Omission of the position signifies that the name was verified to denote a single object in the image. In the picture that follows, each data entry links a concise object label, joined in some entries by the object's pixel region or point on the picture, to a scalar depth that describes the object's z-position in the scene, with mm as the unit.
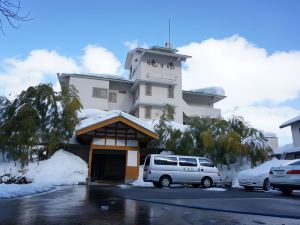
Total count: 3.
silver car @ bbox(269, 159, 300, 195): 9156
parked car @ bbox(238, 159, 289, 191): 11630
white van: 12546
